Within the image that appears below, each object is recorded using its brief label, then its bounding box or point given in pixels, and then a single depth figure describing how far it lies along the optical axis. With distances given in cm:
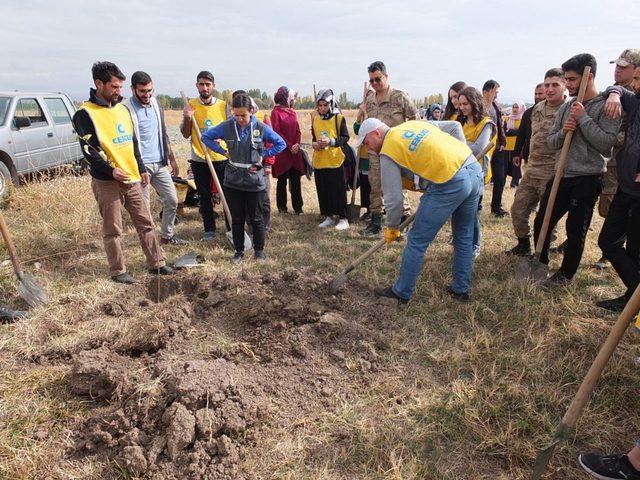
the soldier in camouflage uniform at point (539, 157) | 375
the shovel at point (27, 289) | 337
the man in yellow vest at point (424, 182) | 303
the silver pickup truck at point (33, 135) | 630
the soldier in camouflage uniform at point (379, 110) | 481
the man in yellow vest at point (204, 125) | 471
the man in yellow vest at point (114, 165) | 340
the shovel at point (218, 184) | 454
